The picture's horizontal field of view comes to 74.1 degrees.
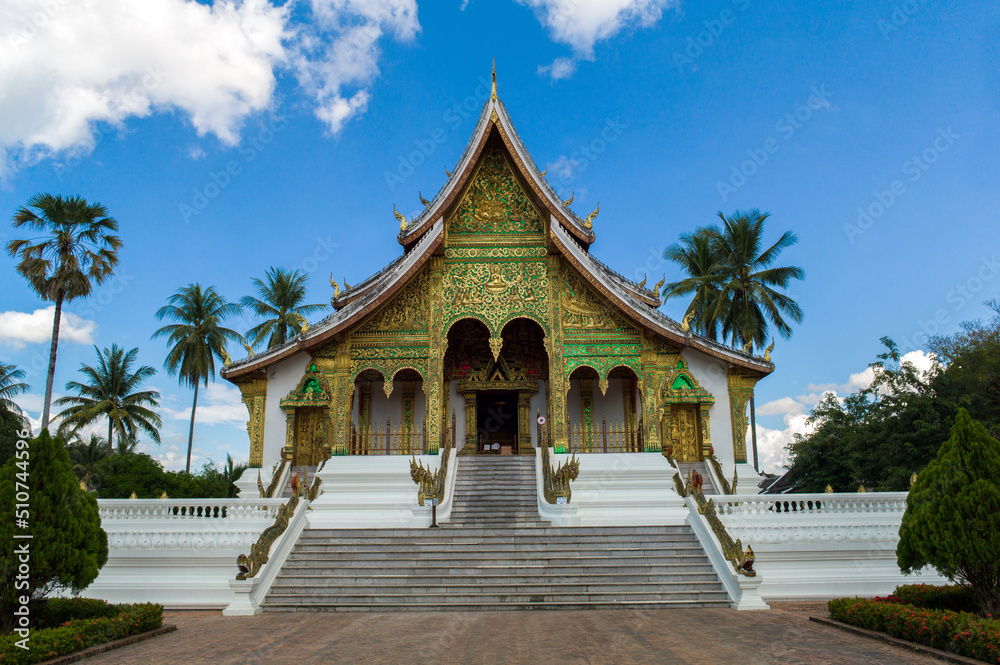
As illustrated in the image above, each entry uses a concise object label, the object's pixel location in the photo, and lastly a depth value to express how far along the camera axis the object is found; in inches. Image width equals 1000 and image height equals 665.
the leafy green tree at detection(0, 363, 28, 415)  968.5
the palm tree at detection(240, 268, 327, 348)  1250.0
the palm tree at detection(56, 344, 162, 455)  1134.4
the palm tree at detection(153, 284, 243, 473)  1169.4
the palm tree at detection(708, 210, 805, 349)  961.7
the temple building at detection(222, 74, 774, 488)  609.6
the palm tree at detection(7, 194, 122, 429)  771.4
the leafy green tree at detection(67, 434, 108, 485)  1119.0
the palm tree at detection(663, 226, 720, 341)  1022.4
